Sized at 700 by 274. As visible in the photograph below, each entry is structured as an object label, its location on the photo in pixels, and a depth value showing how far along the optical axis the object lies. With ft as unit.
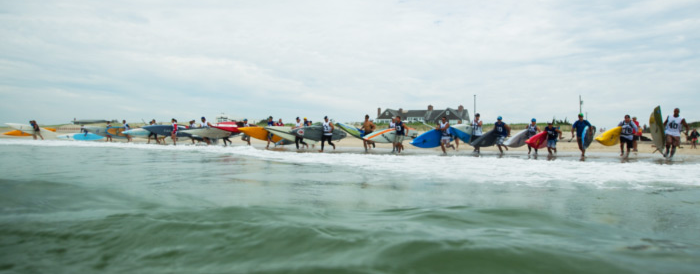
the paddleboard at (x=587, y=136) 47.03
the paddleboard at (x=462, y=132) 58.29
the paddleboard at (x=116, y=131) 94.99
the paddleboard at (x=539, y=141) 51.42
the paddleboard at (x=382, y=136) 61.46
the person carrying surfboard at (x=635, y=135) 47.88
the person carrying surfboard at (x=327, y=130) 59.88
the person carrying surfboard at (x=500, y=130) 54.34
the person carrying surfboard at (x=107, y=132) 96.15
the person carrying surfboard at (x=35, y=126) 92.73
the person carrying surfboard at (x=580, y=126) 47.11
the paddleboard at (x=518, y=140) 56.03
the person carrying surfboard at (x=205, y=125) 74.74
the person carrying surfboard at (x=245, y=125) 74.50
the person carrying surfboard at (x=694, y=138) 68.44
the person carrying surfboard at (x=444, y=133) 55.62
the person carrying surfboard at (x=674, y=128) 42.65
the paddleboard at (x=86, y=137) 99.55
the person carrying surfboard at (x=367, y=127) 61.98
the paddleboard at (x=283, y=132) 67.46
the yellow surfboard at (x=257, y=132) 69.87
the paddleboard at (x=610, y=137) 49.78
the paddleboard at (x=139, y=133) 88.70
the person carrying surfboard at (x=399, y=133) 57.37
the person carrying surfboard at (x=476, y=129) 56.39
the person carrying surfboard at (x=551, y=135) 49.93
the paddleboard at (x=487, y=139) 54.70
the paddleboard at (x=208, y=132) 75.56
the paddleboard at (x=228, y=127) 75.25
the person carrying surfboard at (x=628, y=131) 45.70
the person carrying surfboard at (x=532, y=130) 54.44
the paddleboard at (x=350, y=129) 66.33
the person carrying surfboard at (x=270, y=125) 68.95
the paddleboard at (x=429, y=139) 58.30
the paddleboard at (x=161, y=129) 84.94
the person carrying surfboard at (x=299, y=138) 65.87
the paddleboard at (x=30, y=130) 97.56
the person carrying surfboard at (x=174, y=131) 79.71
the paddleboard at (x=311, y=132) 64.64
